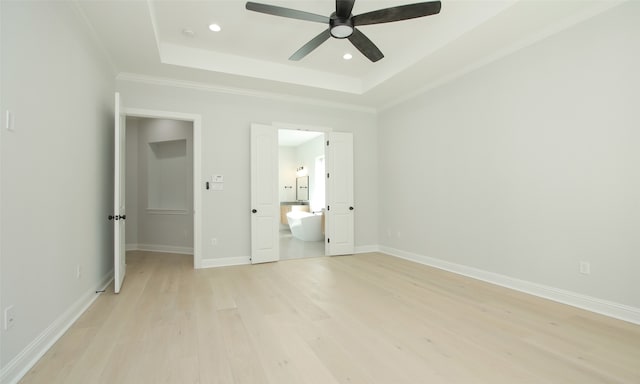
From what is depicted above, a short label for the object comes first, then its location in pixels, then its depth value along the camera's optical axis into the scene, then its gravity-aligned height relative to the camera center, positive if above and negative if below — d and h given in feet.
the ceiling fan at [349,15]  8.04 +4.95
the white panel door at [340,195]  17.69 -0.31
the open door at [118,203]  10.69 -0.48
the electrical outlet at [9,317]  5.47 -2.41
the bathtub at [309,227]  23.11 -2.92
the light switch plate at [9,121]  5.55 +1.31
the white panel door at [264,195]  15.74 -0.28
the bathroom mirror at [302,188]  30.98 +0.19
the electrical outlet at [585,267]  9.24 -2.45
